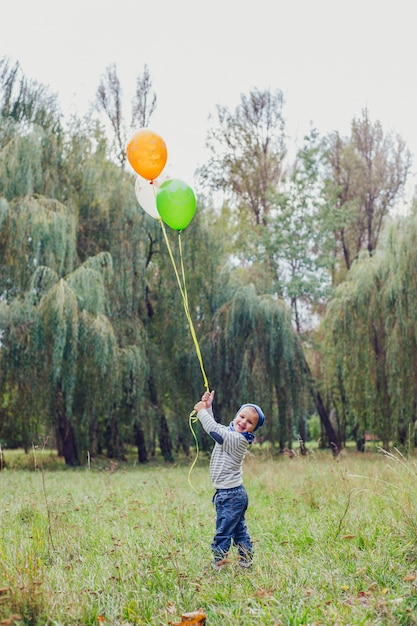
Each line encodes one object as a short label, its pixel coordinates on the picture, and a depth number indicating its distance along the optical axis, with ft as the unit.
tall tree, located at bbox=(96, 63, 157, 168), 64.34
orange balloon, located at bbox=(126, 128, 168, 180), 18.19
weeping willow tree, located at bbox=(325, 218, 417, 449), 40.42
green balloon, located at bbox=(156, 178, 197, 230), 17.84
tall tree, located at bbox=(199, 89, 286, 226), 72.38
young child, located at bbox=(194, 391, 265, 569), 13.12
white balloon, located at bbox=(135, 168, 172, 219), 19.42
